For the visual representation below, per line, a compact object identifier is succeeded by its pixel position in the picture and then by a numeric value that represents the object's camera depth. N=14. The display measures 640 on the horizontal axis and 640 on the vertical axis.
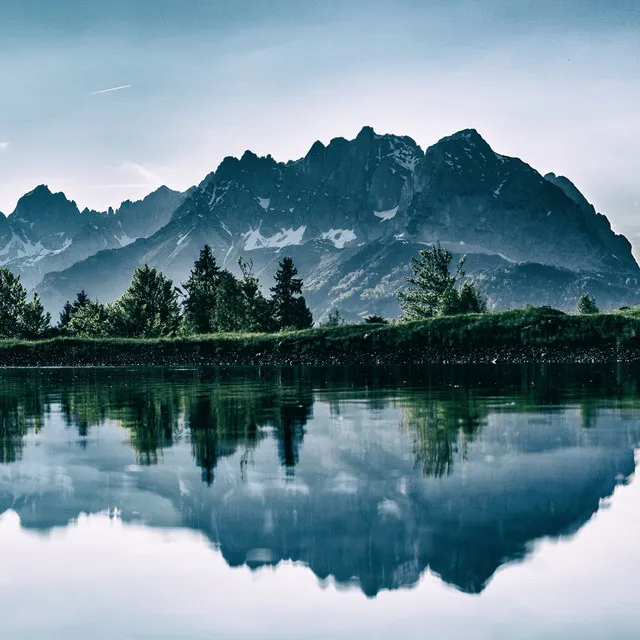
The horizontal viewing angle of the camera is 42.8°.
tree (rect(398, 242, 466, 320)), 133.25
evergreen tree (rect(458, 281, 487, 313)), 122.88
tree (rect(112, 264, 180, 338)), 135.00
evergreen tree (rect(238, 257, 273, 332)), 127.12
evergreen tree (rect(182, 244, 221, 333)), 135.75
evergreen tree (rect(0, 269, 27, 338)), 147.25
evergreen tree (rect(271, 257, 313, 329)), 153.62
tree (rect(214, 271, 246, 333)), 128.50
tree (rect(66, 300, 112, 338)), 136.38
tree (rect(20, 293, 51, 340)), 146.62
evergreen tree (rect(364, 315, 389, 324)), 150.38
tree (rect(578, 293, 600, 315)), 159.29
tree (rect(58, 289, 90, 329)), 188.55
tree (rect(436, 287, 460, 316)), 121.31
